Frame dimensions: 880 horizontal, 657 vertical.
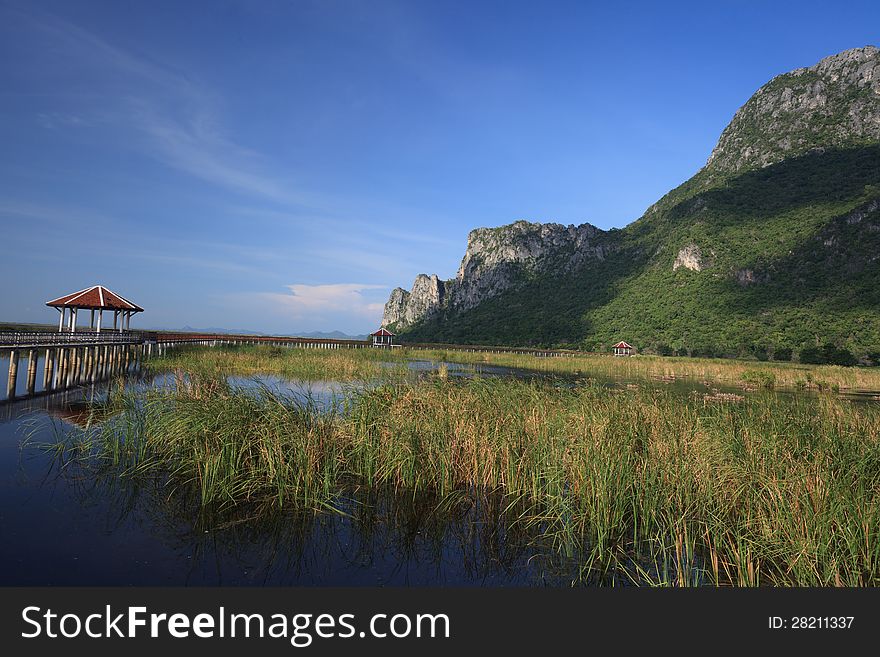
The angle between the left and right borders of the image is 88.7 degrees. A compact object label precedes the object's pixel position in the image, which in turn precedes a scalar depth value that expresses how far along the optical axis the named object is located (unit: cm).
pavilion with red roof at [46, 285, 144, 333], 2971
